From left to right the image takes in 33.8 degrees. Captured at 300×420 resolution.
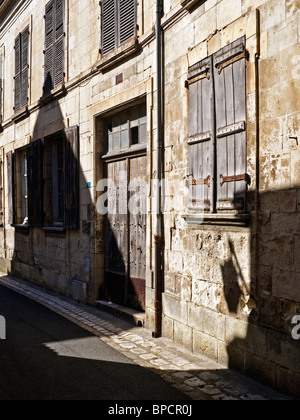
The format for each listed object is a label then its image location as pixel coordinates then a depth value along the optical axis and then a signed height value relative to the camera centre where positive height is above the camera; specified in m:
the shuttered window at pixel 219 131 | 5.15 +0.92
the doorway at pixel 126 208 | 7.62 +0.10
